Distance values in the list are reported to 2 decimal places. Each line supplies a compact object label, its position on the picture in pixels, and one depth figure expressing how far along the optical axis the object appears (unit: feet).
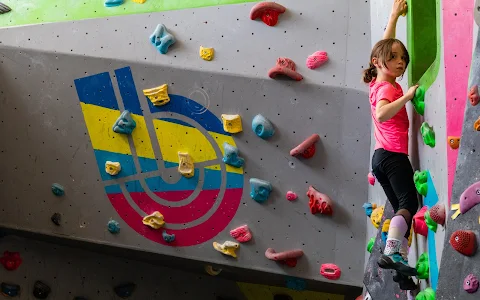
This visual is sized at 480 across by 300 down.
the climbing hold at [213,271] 15.29
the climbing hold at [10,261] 16.78
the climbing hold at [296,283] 14.31
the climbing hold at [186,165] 14.21
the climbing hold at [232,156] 13.78
